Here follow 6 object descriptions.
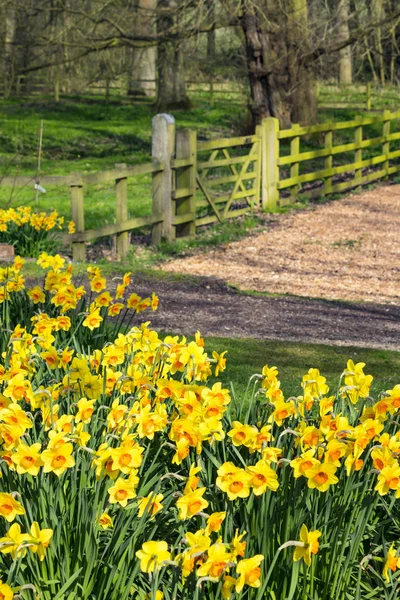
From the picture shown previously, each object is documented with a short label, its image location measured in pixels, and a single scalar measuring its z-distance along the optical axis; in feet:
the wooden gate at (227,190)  86.79
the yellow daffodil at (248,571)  15.14
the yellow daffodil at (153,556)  15.21
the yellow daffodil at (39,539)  15.88
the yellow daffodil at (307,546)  16.88
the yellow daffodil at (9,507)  16.17
